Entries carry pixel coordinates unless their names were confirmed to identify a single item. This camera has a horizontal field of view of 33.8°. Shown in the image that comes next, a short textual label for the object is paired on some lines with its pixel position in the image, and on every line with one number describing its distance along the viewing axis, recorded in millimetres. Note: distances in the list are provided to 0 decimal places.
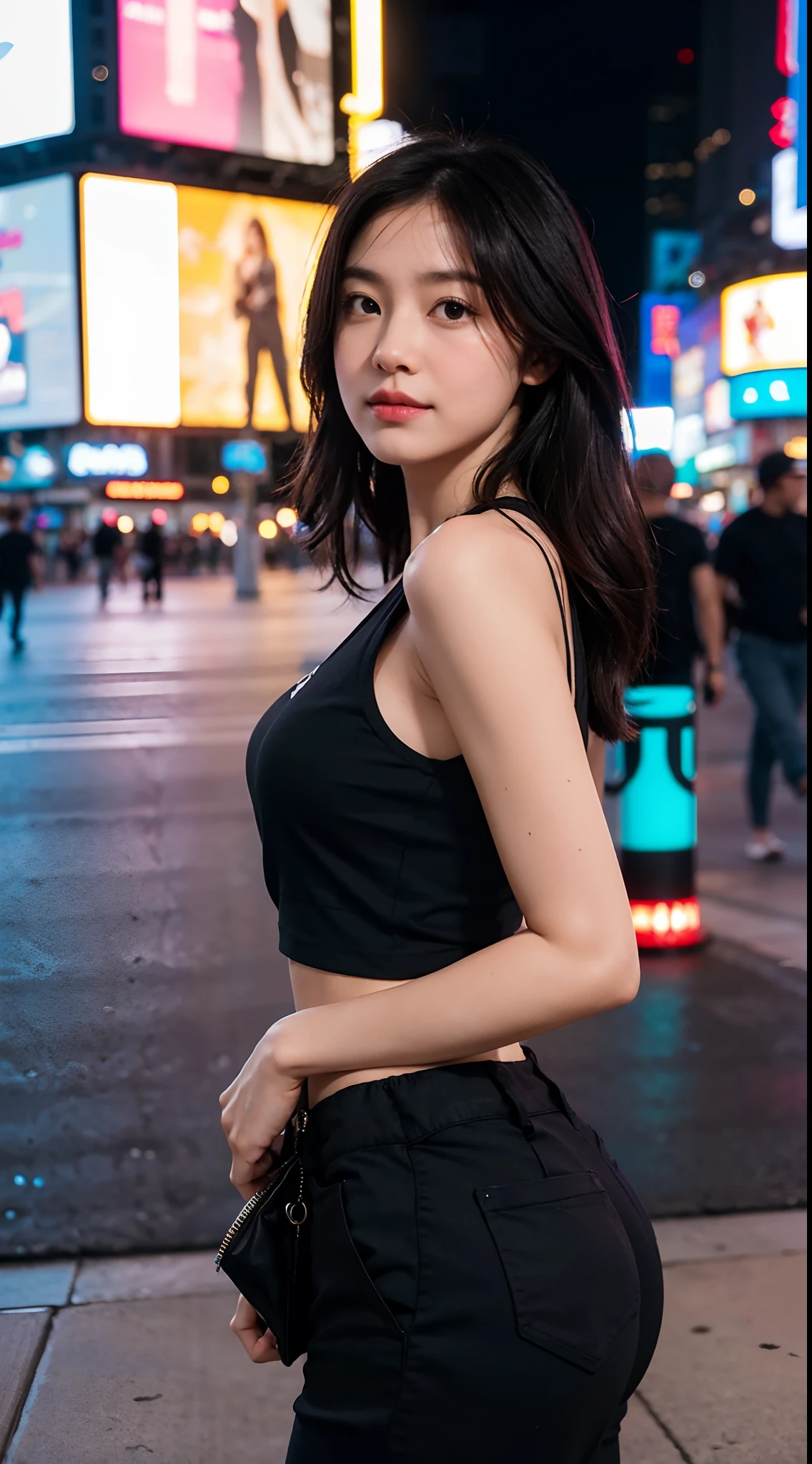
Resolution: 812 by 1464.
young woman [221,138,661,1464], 1052
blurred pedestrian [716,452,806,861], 6230
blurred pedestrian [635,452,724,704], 4766
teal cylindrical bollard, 4883
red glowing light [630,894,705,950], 4887
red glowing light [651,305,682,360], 50688
